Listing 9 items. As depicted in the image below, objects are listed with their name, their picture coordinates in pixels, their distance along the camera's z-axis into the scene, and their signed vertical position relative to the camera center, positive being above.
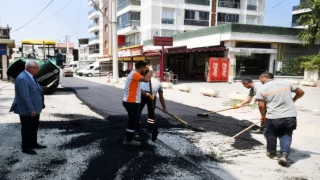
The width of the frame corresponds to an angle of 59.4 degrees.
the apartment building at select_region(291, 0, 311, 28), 47.42 +8.65
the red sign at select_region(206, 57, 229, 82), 22.27 -0.42
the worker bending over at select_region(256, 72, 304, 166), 4.45 -0.77
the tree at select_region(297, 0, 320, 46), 21.31 +3.38
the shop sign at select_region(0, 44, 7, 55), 24.19 +1.13
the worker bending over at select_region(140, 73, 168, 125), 5.92 -0.68
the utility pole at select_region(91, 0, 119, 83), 23.42 +1.55
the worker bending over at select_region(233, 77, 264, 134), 6.49 -0.51
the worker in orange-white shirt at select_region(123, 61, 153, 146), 4.93 -0.56
